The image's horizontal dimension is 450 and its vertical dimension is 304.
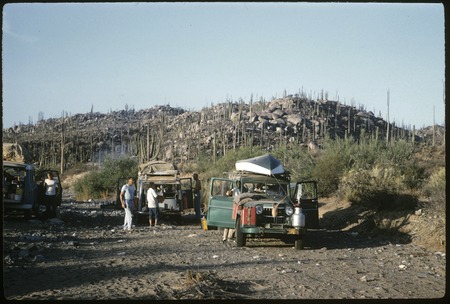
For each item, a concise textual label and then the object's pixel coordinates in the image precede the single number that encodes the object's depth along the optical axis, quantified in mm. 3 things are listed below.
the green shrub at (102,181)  34625
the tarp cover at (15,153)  19938
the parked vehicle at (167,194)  17812
